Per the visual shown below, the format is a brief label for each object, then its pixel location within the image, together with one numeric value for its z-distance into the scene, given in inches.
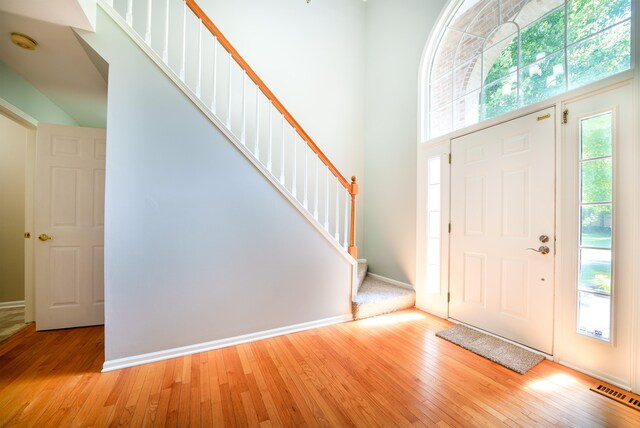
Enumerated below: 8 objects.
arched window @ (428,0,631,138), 75.0
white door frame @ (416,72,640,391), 65.8
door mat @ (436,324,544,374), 79.5
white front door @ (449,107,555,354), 84.0
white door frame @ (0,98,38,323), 106.8
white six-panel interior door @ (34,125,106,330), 101.9
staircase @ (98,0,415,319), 94.0
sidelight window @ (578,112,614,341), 71.3
